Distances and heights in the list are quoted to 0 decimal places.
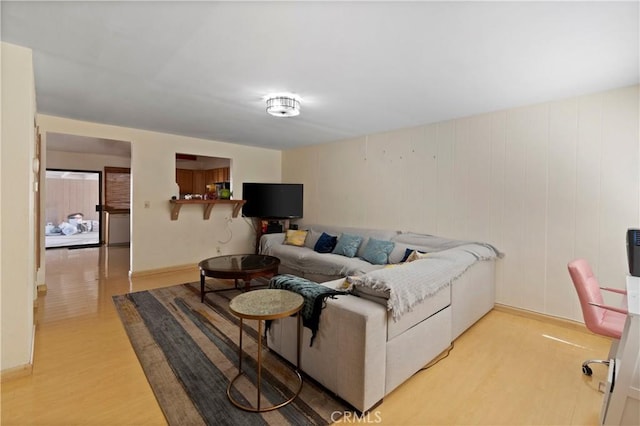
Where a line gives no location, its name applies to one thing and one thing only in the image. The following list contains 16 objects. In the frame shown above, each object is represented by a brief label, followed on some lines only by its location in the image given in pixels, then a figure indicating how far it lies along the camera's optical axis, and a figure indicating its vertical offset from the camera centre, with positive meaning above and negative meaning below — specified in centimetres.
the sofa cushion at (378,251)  379 -57
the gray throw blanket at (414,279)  178 -48
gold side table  168 -61
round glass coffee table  333 -73
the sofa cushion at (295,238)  500 -52
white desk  141 -85
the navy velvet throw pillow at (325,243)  453 -55
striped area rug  169 -119
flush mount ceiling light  289 +105
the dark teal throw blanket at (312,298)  188 -59
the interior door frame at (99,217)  706 -32
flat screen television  555 +16
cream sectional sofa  167 -87
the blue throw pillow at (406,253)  363 -56
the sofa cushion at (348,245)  422 -54
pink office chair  199 -71
